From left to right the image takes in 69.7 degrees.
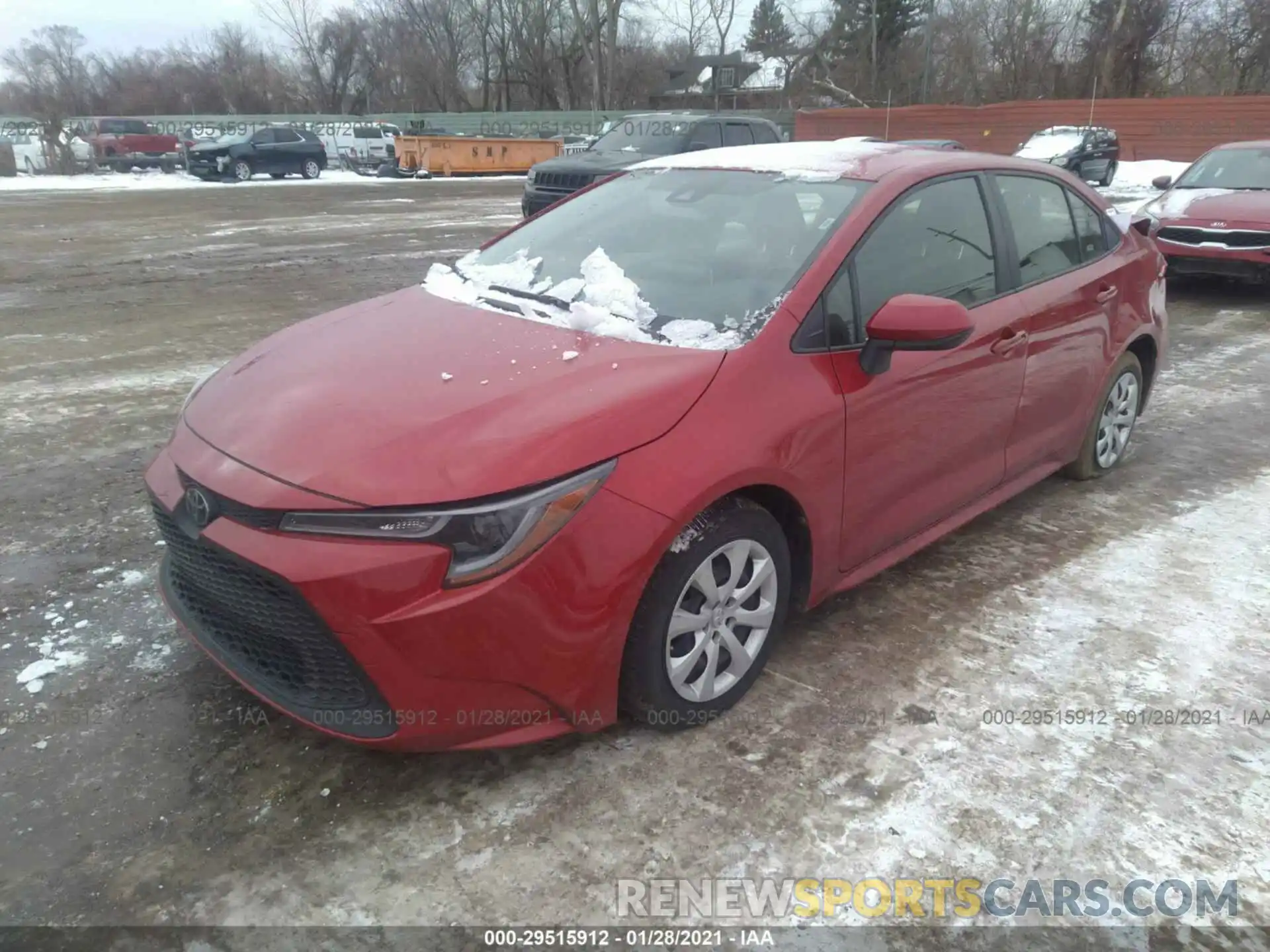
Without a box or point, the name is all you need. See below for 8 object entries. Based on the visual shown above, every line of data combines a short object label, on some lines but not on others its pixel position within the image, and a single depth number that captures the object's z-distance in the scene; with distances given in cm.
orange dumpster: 2988
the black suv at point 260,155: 2609
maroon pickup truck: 3041
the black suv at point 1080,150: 2141
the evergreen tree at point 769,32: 6562
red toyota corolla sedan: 222
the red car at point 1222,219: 861
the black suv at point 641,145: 1271
